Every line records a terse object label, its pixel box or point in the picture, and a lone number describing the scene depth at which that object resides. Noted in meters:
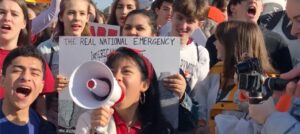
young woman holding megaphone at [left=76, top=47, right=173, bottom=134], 3.57
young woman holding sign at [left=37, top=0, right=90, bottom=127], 4.73
